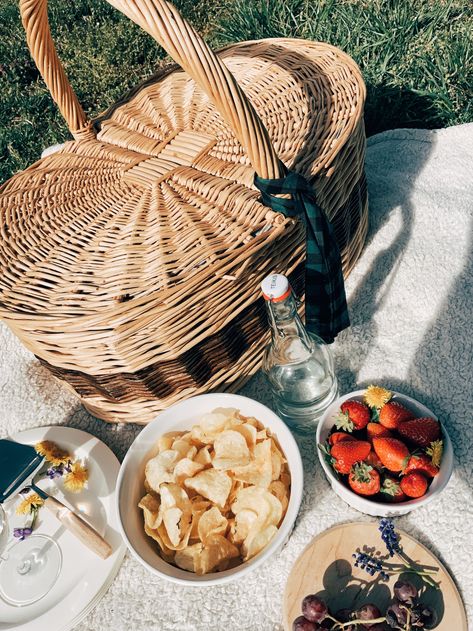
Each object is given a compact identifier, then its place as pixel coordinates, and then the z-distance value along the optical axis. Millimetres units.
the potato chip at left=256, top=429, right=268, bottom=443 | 879
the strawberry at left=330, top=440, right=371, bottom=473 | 854
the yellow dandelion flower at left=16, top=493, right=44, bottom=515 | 957
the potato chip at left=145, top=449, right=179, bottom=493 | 857
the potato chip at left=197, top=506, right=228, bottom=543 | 812
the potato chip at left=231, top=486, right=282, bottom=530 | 796
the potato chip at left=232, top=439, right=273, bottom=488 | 830
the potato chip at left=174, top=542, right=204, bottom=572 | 810
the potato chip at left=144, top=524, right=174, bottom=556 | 821
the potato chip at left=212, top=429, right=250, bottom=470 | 845
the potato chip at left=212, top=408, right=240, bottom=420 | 920
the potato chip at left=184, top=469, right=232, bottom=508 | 837
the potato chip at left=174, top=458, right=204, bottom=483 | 858
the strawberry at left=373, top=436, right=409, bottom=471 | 837
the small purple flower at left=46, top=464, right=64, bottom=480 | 989
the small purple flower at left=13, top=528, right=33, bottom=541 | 938
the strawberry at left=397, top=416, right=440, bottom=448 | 865
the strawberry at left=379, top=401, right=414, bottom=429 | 898
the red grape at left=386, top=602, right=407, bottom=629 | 752
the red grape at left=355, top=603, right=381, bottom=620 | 765
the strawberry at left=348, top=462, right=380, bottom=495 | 836
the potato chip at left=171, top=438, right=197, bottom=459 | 885
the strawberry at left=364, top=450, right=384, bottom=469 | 863
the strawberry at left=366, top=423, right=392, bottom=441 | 892
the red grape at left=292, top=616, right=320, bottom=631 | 775
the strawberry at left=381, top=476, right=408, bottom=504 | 832
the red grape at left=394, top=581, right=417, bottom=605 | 769
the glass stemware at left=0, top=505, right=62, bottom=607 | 890
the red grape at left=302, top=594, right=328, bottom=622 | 779
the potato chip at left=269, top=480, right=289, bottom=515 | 826
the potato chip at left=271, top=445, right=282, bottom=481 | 835
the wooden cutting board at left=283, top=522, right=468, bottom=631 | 804
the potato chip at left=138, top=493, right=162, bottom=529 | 821
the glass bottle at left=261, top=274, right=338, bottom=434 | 935
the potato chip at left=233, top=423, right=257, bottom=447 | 878
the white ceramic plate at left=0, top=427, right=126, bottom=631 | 850
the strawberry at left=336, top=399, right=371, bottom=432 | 896
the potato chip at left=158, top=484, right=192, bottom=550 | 801
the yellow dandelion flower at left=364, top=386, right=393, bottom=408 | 917
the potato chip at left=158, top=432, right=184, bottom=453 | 900
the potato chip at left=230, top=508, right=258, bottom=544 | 811
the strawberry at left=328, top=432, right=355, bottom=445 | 889
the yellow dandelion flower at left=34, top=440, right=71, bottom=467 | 1005
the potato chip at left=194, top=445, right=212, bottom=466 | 889
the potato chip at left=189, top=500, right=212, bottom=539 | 826
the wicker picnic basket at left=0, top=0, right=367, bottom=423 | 848
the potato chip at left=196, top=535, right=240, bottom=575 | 788
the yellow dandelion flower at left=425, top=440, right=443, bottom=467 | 844
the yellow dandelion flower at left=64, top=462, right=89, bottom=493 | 960
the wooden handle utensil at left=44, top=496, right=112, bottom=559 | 885
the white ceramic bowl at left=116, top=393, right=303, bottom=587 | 776
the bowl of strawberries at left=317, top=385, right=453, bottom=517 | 833
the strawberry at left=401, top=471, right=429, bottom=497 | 816
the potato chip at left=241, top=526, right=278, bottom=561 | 787
